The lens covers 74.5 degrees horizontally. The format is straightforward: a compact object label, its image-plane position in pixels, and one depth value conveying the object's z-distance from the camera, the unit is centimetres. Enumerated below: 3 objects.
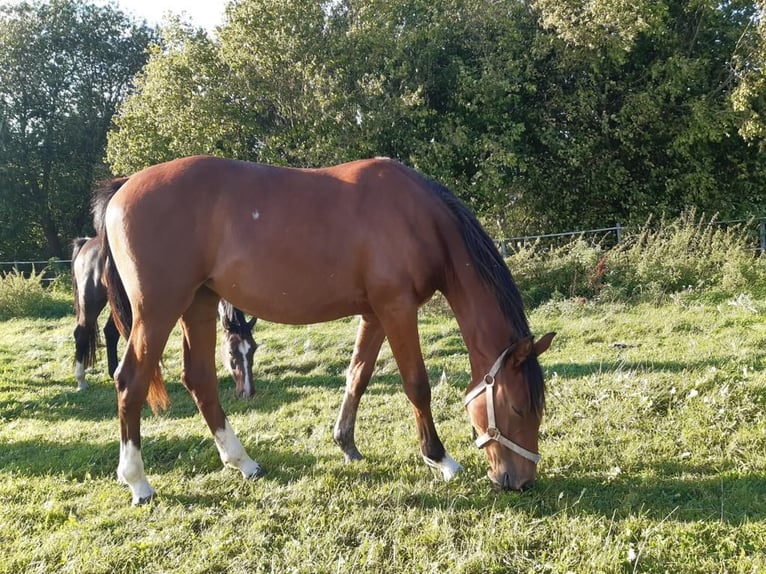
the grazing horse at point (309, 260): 289
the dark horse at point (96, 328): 538
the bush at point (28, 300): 1282
